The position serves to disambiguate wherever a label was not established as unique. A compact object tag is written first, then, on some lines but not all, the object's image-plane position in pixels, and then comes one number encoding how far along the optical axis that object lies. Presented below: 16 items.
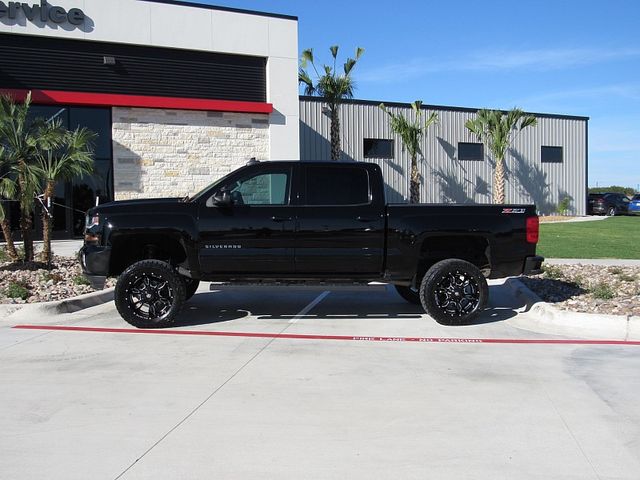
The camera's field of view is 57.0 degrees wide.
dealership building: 18.48
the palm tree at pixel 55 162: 10.57
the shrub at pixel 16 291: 8.72
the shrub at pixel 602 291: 8.69
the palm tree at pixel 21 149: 10.45
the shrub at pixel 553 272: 10.55
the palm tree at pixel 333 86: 27.22
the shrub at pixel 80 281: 9.84
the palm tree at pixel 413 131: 29.44
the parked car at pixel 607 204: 38.22
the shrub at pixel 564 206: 35.06
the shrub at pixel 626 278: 9.98
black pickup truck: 7.44
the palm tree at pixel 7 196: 10.11
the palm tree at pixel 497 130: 30.94
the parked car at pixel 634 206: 38.28
